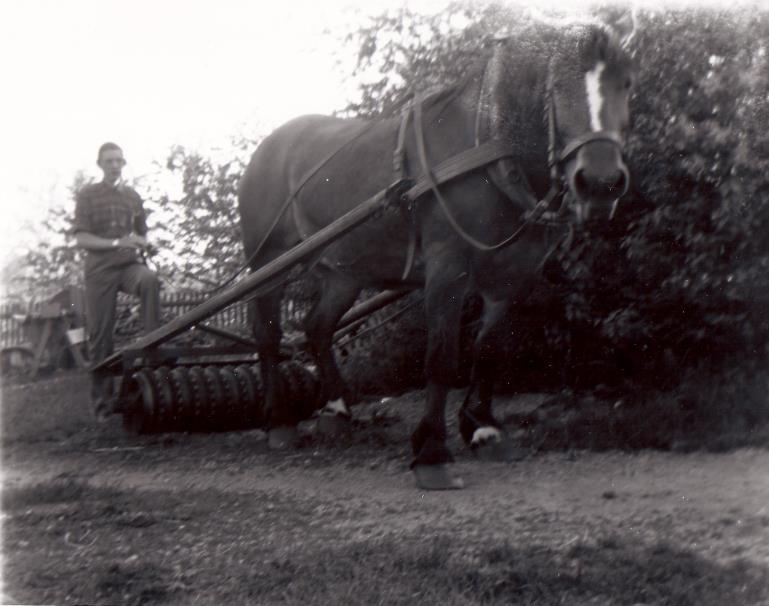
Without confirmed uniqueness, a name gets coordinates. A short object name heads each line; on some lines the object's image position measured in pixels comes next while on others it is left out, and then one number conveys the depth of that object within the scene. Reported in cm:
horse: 438
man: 716
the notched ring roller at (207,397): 620
